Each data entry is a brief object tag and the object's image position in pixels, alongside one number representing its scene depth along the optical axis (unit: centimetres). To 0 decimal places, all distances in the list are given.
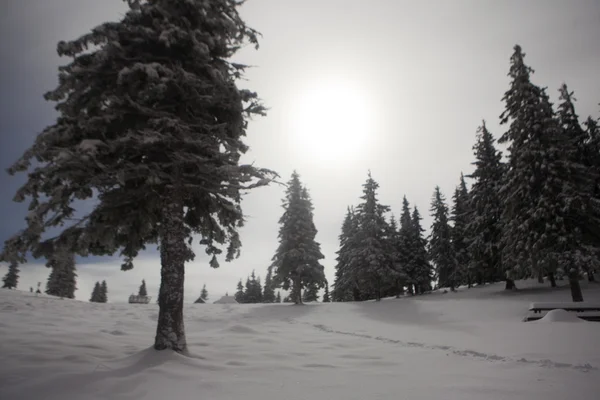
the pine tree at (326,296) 6718
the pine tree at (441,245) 4027
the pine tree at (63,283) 5025
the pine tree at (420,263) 3972
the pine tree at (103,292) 6838
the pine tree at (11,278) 5512
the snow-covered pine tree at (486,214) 2673
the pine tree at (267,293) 6738
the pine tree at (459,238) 3801
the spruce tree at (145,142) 662
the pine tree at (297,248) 3048
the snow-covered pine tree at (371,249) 3102
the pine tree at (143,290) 8000
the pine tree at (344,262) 3412
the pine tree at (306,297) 4589
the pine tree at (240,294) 6469
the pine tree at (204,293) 8350
